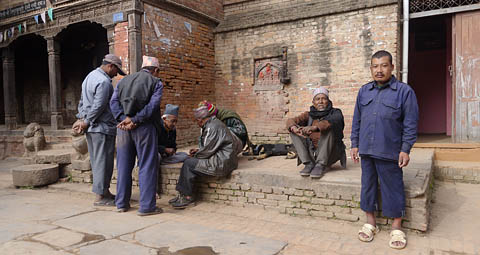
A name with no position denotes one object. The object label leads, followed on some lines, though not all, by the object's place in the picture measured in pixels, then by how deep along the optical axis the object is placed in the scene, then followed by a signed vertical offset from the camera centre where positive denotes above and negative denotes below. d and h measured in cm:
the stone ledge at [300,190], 341 -95
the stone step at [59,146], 797 -71
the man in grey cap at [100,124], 432 -11
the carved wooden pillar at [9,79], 1038 +124
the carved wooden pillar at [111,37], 754 +180
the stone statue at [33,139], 762 -51
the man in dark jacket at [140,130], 393 -18
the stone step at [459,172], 557 -105
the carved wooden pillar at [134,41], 719 +163
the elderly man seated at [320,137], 392 -29
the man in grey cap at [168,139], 475 -37
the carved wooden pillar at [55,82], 902 +98
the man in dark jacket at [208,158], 431 -58
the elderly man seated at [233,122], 530 -13
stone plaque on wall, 860 +105
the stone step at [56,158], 605 -75
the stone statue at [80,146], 578 -52
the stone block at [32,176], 559 -99
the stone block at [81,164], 576 -84
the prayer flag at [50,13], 864 +273
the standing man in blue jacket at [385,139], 302 -25
